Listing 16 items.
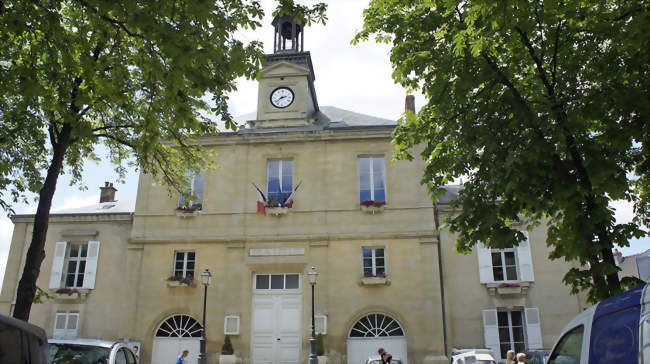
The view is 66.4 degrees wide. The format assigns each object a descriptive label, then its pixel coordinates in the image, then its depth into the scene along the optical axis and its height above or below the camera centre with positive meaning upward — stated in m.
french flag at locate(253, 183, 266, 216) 17.78 +4.59
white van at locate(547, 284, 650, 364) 3.84 +0.03
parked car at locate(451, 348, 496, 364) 12.47 -0.54
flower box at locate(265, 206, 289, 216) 17.69 +4.27
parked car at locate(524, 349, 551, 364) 13.30 -0.55
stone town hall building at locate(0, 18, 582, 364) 16.38 +2.35
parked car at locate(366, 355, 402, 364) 13.55 -0.68
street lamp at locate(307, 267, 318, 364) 14.19 +0.00
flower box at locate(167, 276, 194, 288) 17.03 +1.79
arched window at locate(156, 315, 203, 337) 16.95 +0.28
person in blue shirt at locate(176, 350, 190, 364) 14.07 -0.61
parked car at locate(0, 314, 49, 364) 4.52 -0.06
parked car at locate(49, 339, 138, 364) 8.61 -0.27
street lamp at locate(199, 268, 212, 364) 14.54 +1.26
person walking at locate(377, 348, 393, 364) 11.42 -0.50
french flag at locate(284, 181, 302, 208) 17.78 +4.67
